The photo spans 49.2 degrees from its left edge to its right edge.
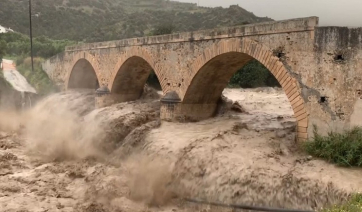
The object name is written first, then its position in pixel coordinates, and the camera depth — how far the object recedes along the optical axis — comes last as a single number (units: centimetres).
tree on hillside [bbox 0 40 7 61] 2658
